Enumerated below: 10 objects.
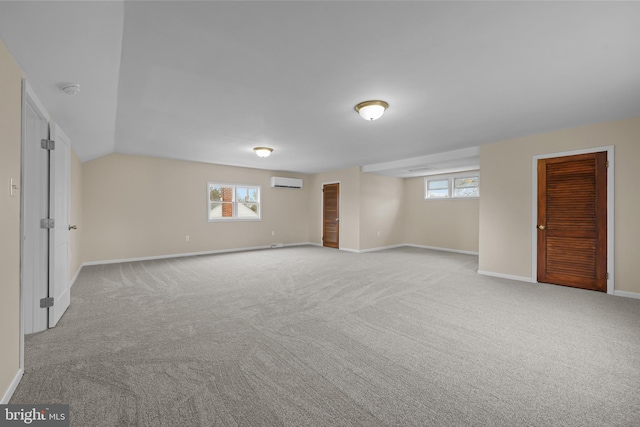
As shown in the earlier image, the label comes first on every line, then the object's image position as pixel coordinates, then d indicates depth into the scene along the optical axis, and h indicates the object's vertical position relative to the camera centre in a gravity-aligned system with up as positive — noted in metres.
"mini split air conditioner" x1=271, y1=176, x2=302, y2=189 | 8.11 +0.92
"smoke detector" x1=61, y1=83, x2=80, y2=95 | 2.37 +1.09
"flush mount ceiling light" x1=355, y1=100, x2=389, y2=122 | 3.05 +1.20
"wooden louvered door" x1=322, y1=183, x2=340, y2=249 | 8.16 -0.08
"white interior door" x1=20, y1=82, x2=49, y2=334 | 2.54 -0.11
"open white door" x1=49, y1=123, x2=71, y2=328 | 2.67 -0.15
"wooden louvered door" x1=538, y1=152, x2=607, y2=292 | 3.85 -0.10
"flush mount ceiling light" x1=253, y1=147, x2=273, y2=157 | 5.27 +1.21
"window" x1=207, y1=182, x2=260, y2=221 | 7.22 +0.27
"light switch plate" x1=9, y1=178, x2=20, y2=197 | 1.76 +0.15
